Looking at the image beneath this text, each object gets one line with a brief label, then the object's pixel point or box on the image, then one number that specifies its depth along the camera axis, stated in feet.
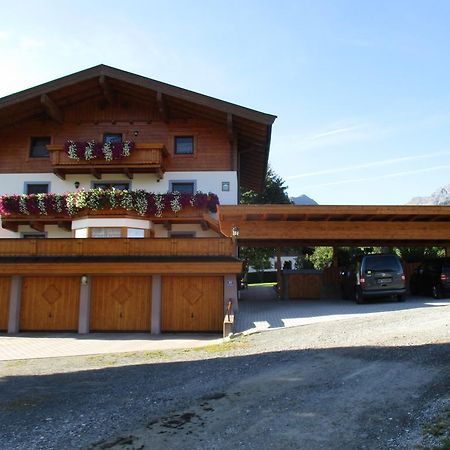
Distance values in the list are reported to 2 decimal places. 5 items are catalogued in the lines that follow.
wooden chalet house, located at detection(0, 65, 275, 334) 56.90
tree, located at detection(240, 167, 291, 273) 144.46
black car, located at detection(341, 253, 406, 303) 55.01
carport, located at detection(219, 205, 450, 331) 59.11
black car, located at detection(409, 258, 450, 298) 58.65
